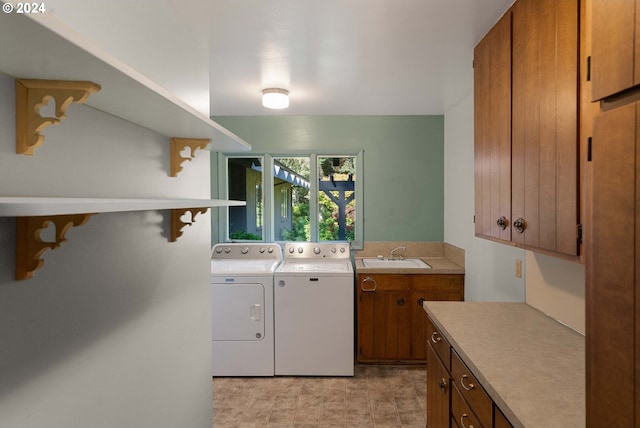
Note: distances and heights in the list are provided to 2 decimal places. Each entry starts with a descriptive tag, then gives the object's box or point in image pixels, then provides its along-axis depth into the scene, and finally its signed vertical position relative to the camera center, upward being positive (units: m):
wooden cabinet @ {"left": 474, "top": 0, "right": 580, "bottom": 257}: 1.14 +0.31
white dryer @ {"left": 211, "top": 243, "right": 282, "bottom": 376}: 2.95 -0.96
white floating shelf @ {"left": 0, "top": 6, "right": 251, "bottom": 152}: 0.49 +0.25
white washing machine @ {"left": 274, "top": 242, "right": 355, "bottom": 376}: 2.95 -0.96
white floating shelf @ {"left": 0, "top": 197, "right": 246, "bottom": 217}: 0.43 +0.00
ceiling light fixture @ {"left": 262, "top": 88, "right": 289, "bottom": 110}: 2.84 +0.89
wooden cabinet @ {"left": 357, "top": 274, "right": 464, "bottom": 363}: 3.08 -0.92
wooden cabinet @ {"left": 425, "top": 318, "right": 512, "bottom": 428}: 1.18 -0.75
